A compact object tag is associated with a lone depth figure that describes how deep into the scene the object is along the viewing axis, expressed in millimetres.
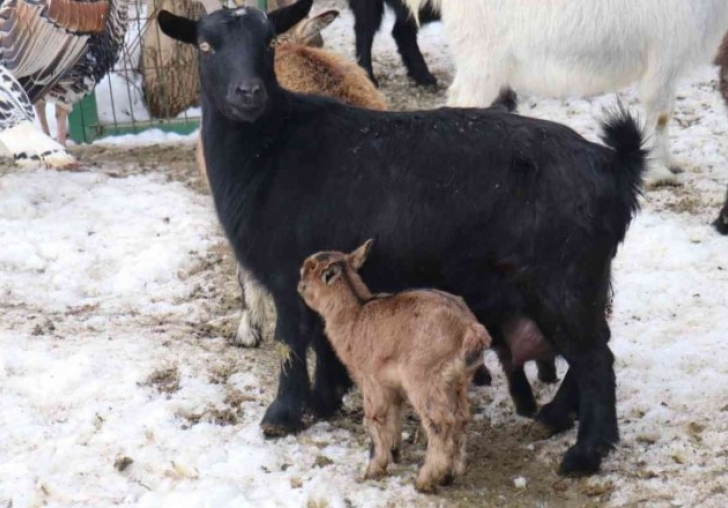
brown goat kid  7484
